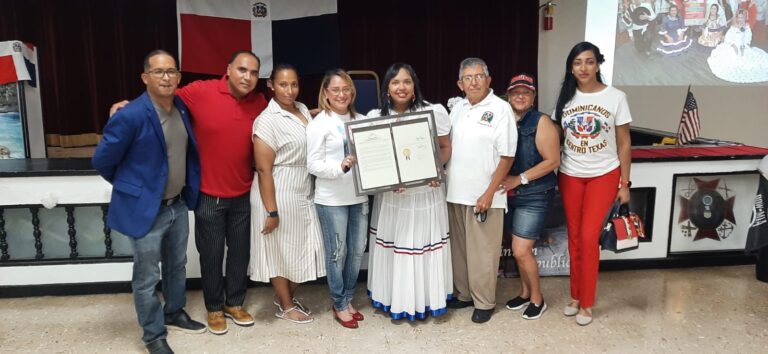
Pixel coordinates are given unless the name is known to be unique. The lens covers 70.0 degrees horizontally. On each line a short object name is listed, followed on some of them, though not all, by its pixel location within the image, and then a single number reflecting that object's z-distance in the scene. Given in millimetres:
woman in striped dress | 2396
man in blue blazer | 2172
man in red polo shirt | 2365
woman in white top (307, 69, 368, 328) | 2391
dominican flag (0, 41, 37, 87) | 4238
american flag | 3674
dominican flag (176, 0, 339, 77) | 5594
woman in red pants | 2521
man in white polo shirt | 2461
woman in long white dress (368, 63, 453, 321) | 2482
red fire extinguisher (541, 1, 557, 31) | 6282
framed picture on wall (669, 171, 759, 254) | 3420
